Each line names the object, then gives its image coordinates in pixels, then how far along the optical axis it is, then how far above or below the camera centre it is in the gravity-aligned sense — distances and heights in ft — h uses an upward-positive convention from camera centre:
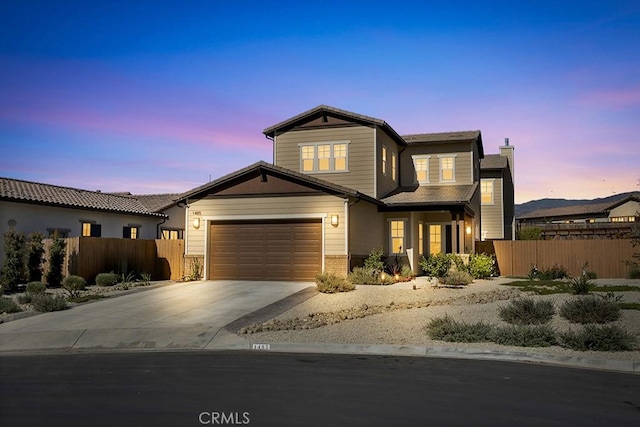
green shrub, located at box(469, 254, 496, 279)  82.99 -2.18
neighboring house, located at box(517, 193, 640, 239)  126.63 +12.94
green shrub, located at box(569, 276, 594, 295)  60.61 -3.76
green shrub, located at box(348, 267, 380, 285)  72.35 -3.33
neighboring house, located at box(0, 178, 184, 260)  87.56 +6.45
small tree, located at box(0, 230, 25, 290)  73.61 -1.30
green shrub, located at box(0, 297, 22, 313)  56.03 -5.57
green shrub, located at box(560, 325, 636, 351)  37.93 -5.84
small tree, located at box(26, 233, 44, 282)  77.51 -0.94
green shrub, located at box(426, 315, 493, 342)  41.32 -5.84
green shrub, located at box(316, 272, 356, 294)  64.18 -3.73
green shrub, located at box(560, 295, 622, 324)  45.93 -4.79
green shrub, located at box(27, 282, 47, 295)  67.87 -4.53
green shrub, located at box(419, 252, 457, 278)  73.67 -1.84
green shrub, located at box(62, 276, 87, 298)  67.53 -4.23
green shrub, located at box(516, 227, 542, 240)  128.08 +3.83
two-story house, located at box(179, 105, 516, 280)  76.79 +6.73
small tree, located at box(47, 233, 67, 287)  78.07 -1.48
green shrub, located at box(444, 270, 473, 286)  69.92 -3.39
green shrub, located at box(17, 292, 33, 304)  60.71 -5.21
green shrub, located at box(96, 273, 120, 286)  76.59 -3.93
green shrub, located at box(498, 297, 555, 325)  46.96 -5.06
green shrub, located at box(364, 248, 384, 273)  79.05 -1.66
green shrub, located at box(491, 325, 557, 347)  39.83 -5.94
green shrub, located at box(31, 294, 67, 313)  56.75 -5.30
